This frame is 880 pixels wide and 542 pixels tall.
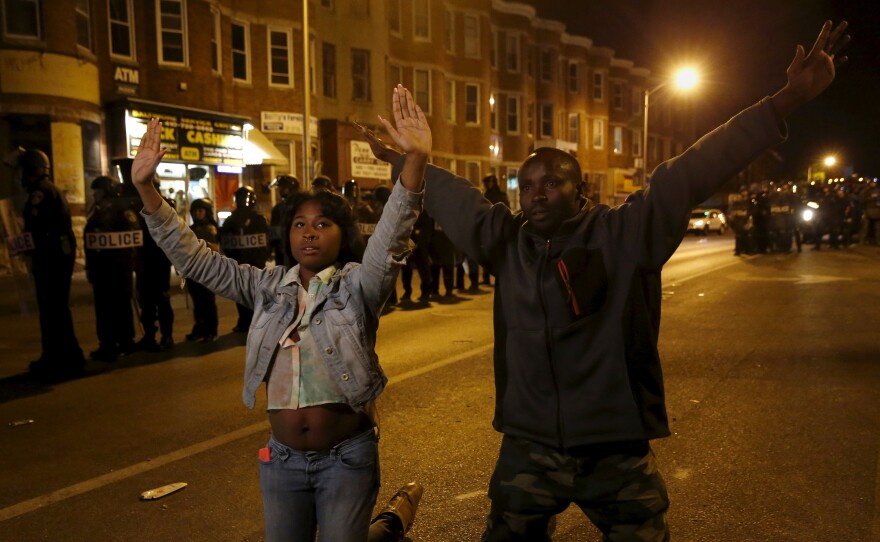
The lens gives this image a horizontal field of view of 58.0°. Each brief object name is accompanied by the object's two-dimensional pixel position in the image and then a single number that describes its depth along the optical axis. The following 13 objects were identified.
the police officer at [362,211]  13.26
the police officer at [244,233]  10.80
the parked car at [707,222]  45.28
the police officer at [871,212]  28.98
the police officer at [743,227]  24.91
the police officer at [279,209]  10.77
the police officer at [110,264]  8.73
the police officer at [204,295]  10.02
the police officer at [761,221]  24.30
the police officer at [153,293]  9.56
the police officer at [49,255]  7.84
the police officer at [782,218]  24.31
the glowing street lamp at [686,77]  33.28
